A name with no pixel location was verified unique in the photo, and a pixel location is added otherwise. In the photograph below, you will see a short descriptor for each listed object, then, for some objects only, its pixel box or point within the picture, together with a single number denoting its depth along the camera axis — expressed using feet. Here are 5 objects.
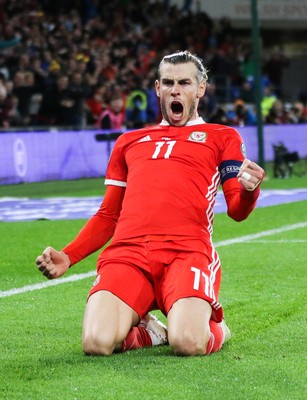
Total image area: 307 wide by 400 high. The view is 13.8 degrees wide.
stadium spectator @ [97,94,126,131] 79.60
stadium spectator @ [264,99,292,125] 99.35
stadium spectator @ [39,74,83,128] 80.64
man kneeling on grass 21.35
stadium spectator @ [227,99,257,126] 97.30
